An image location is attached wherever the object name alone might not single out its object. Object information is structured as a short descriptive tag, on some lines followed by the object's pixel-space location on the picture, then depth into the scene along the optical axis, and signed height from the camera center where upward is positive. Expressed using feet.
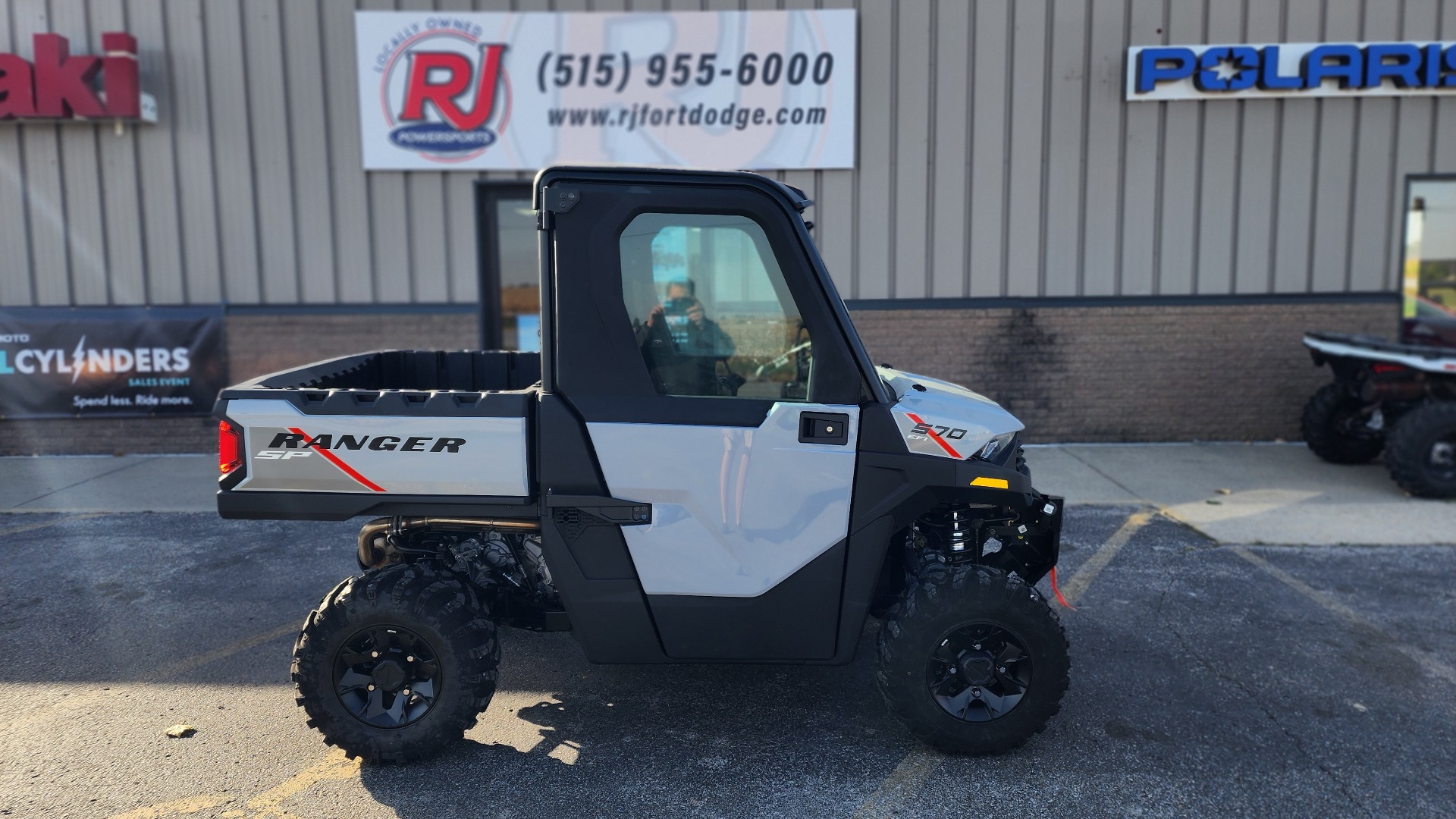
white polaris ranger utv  11.41 -2.29
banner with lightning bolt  31.58 -1.91
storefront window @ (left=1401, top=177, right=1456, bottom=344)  32.37 +0.94
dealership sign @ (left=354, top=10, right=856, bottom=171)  31.24 +7.23
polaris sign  31.09 +7.49
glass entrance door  32.40 +1.18
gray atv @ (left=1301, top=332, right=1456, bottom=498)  25.08 -3.53
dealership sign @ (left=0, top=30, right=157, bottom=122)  29.86 +7.27
